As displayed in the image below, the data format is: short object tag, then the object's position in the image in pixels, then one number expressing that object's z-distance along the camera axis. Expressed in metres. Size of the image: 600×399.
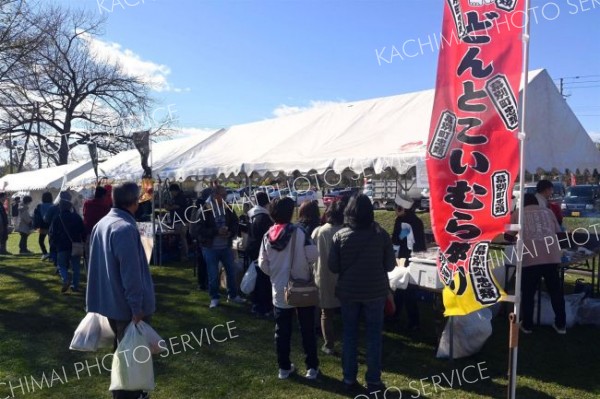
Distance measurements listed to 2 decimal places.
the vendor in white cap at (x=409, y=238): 5.68
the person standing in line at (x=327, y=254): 4.47
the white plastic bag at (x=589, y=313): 5.73
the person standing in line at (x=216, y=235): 6.55
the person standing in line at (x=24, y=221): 13.51
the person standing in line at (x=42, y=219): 10.55
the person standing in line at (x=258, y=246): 5.99
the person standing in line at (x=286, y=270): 4.28
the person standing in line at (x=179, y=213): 10.46
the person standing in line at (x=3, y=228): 11.58
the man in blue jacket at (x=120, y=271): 3.08
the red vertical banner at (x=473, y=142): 3.08
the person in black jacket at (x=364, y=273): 3.84
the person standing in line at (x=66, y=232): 7.72
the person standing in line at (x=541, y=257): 5.25
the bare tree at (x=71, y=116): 26.45
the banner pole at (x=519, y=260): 2.95
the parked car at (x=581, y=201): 18.72
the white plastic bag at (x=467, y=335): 4.71
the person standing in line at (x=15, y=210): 18.58
